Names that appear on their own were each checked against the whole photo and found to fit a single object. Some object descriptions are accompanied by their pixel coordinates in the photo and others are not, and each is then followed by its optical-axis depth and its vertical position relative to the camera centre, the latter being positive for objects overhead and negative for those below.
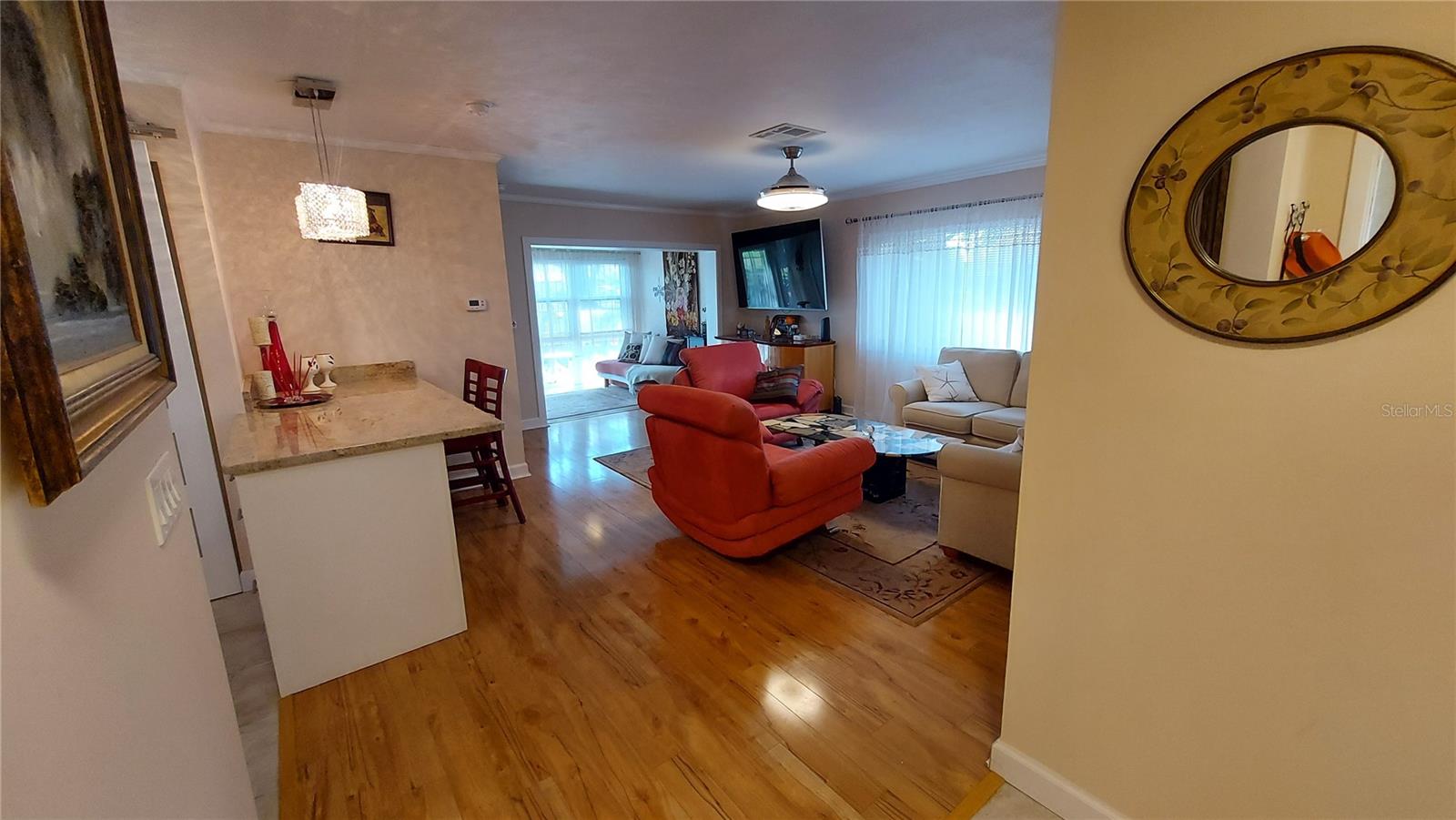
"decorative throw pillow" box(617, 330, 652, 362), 8.20 -0.55
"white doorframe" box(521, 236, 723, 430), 5.77 +0.26
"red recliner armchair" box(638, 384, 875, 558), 2.62 -0.84
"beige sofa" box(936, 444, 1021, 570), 2.54 -0.94
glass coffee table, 3.55 -0.93
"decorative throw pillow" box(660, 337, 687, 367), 7.69 -0.64
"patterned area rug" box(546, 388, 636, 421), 7.02 -1.28
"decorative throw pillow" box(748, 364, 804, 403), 5.04 -0.76
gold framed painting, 0.48 +0.06
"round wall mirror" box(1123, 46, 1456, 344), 0.93 +0.15
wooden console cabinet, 6.18 -0.65
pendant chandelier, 2.42 +0.42
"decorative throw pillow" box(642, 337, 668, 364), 7.78 -0.66
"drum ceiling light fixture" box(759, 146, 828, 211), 3.72 +0.66
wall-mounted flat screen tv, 6.14 +0.35
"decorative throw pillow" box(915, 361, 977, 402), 4.82 -0.75
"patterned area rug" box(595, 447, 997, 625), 2.59 -1.31
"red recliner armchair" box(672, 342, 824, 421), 4.93 -0.63
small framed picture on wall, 3.42 +0.53
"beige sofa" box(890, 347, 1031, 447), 4.28 -0.89
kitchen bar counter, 1.94 -0.78
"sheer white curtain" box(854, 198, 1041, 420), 4.76 +0.06
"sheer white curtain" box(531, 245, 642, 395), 8.51 -0.07
